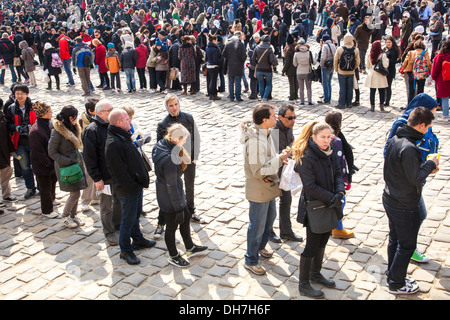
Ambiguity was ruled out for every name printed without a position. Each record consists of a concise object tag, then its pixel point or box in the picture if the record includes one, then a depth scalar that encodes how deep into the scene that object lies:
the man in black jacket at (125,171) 5.60
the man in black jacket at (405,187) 4.82
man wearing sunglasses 6.10
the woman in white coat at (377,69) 11.55
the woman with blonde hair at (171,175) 5.45
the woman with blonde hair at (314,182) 4.90
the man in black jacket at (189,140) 6.58
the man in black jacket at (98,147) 6.12
